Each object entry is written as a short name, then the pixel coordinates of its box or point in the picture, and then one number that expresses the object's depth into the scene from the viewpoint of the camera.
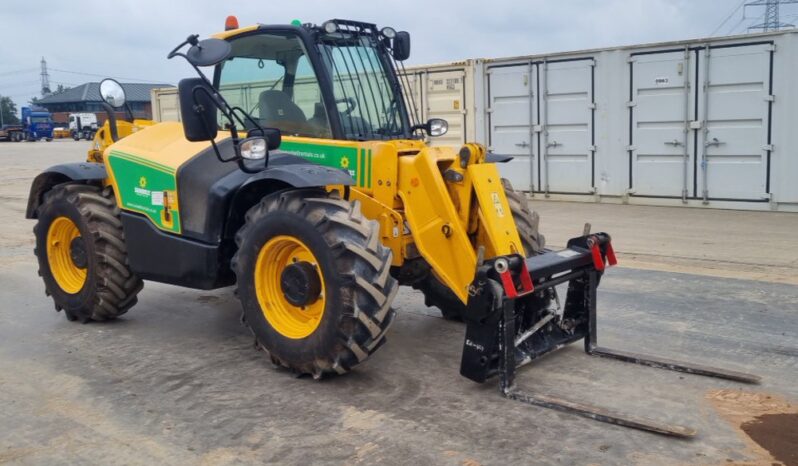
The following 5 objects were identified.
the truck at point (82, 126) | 58.06
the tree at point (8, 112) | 92.25
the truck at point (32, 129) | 58.12
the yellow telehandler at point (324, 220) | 4.70
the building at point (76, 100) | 72.50
